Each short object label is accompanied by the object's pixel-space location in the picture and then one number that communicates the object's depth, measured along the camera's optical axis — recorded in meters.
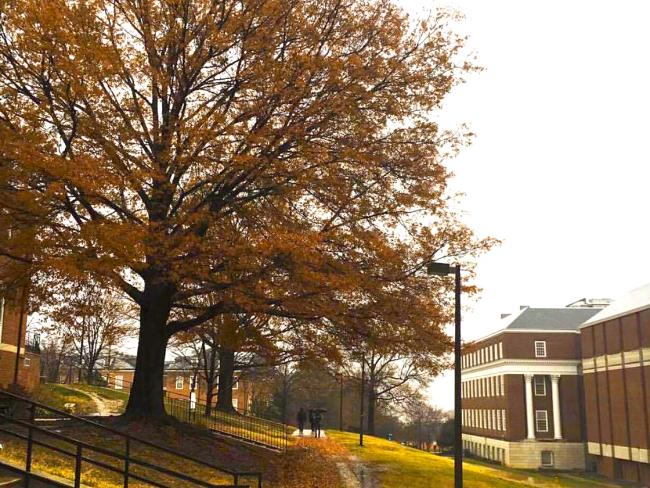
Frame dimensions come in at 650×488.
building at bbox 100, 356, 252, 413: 83.07
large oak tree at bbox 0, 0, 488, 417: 13.70
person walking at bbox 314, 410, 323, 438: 30.81
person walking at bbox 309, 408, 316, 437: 31.16
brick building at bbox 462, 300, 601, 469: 77.06
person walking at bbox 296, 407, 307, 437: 32.59
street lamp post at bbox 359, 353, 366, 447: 29.08
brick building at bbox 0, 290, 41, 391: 29.22
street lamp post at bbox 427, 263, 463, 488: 14.61
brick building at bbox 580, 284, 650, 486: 56.22
